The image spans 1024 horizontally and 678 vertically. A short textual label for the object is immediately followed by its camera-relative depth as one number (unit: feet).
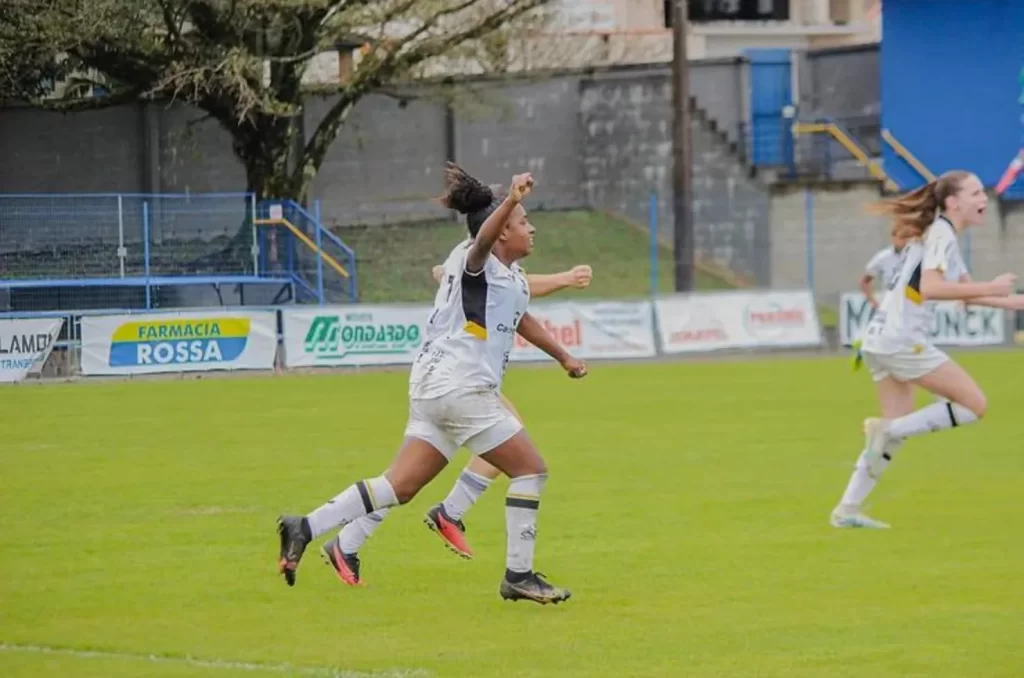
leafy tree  110.11
